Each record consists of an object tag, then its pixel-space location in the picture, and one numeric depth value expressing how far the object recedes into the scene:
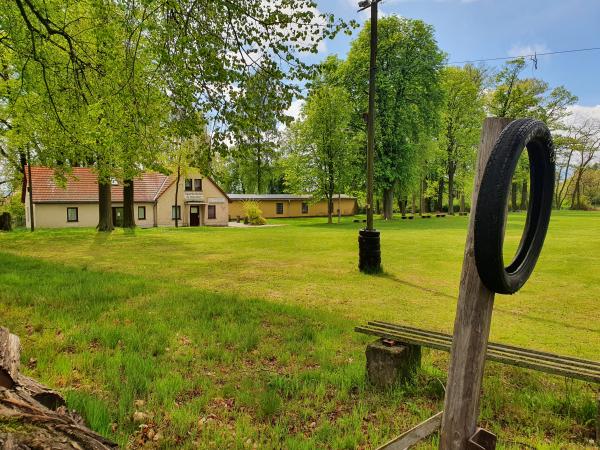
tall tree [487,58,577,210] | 43.75
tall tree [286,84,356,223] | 36.12
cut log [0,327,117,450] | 1.83
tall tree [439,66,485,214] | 45.50
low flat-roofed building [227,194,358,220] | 55.94
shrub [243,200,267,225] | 42.91
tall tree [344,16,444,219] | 35.72
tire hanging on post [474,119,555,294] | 2.00
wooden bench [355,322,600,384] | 3.45
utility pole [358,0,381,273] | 11.46
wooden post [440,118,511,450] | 2.27
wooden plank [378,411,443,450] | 2.70
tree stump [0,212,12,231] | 28.77
